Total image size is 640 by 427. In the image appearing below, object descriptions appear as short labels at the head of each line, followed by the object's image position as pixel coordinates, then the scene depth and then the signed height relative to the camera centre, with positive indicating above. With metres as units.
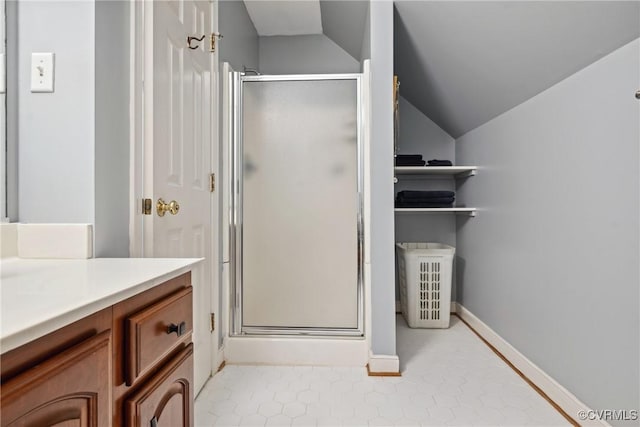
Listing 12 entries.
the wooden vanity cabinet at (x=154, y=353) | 0.65 -0.29
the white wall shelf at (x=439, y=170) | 2.58 +0.36
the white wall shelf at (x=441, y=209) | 2.57 +0.05
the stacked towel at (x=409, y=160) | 2.73 +0.45
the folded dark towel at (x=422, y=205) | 2.72 +0.09
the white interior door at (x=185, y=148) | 1.29 +0.30
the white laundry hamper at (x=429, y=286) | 2.60 -0.54
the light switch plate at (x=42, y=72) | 0.98 +0.42
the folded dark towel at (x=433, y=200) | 2.71 +0.13
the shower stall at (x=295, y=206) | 2.05 +0.06
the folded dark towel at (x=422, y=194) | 2.70 +0.17
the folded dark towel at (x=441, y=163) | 2.73 +0.43
